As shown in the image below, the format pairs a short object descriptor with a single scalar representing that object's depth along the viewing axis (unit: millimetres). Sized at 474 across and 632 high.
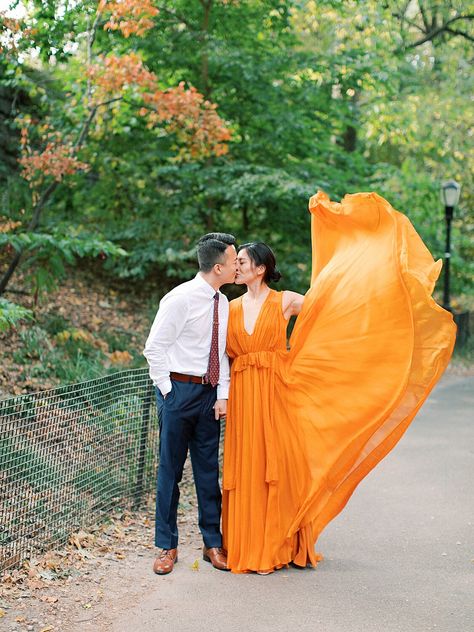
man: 5371
